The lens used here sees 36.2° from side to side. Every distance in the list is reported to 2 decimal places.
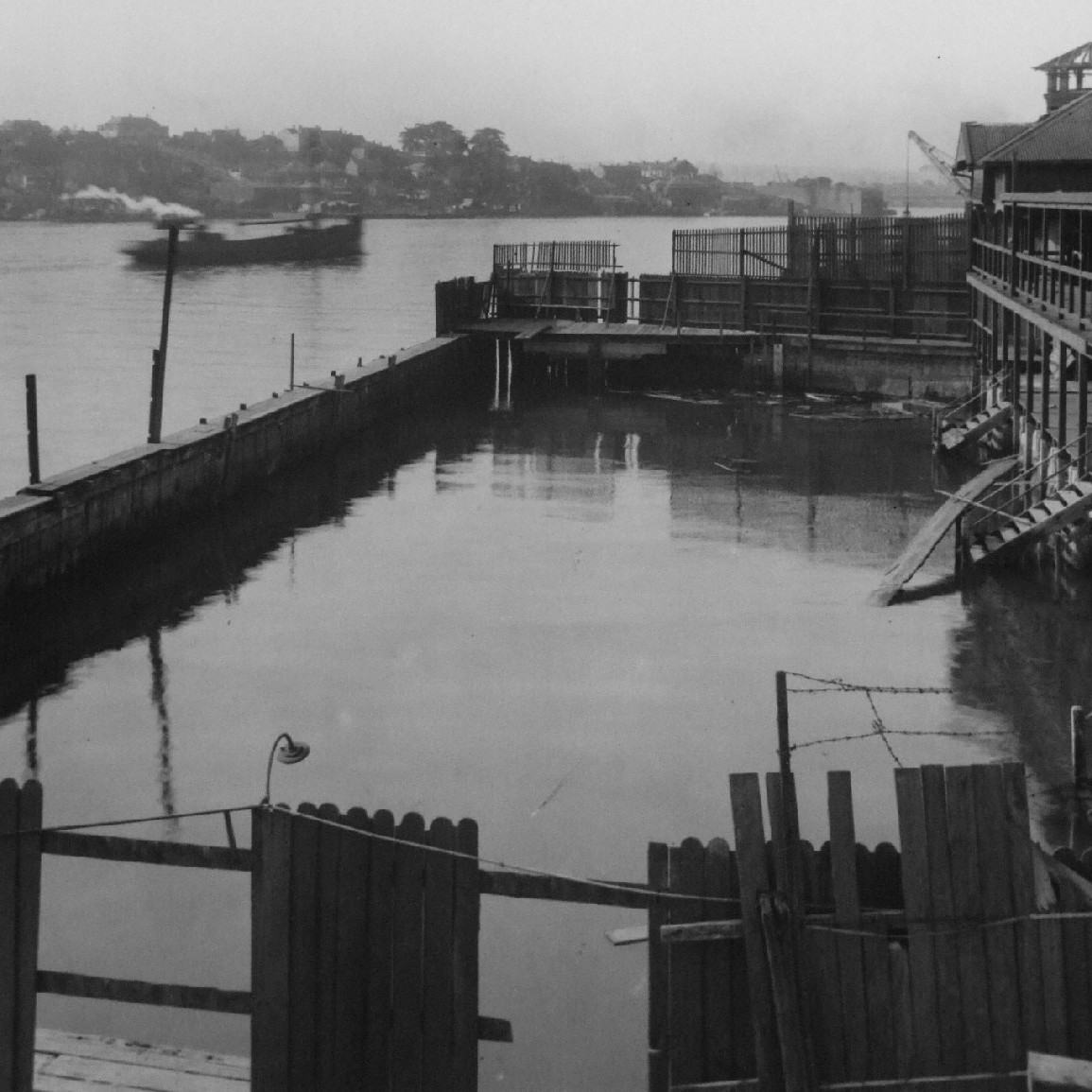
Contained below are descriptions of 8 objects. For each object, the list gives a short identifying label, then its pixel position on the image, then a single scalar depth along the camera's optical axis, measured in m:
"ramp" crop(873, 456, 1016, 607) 22.69
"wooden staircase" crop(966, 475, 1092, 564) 21.73
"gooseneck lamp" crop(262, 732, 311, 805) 8.82
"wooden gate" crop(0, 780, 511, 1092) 7.41
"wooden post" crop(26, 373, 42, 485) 23.70
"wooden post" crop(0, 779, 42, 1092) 7.43
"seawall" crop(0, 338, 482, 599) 22.34
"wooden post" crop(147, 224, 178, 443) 28.31
